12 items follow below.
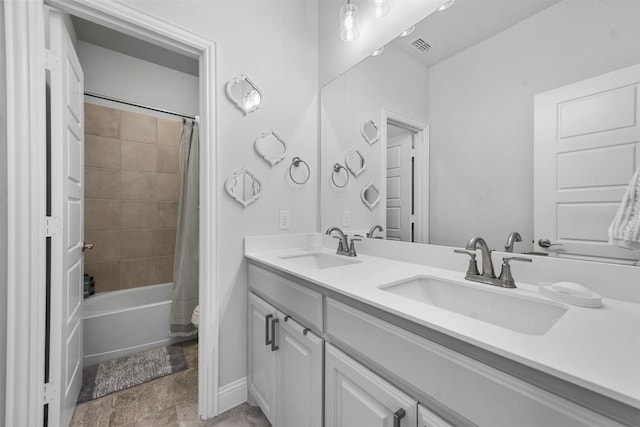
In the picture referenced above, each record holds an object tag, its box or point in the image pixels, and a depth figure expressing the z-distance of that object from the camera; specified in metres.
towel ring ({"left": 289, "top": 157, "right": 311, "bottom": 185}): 1.71
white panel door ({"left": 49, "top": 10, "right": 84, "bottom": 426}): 1.16
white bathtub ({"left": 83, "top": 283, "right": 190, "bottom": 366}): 1.87
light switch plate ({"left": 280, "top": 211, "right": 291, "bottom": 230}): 1.66
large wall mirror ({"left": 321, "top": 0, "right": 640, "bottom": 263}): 0.78
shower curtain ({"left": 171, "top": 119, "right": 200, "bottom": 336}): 2.21
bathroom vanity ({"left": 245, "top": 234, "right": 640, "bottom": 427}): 0.44
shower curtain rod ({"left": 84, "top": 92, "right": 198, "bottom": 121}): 2.23
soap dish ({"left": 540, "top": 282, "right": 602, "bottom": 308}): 0.67
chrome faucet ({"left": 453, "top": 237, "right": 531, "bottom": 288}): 0.85
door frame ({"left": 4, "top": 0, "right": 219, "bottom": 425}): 1.04
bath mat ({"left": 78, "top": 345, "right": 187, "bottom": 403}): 1.61
